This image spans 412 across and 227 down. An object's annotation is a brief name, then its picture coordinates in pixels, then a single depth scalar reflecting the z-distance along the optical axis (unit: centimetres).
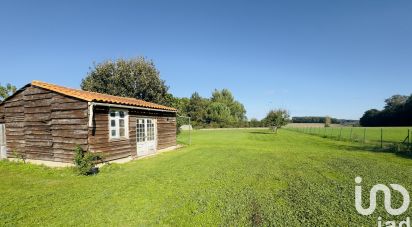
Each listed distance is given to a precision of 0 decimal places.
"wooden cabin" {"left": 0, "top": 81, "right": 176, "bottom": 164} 1227
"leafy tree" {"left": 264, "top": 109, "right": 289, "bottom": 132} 4856
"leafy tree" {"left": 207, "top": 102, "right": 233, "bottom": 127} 8638
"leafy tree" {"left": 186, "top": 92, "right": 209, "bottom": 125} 8781
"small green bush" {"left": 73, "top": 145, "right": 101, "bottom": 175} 1087
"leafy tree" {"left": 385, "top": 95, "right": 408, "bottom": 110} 9918
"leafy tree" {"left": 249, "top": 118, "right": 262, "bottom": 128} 8669
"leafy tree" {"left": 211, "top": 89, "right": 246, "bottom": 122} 10152
